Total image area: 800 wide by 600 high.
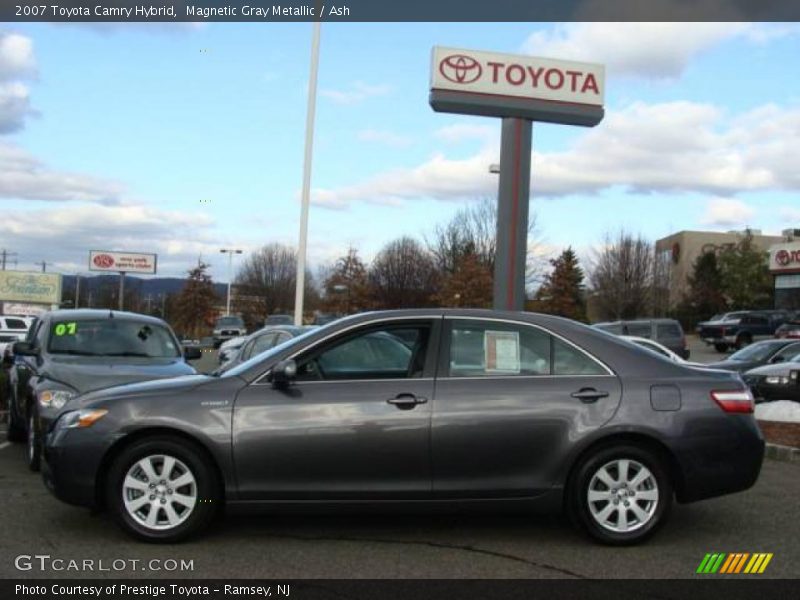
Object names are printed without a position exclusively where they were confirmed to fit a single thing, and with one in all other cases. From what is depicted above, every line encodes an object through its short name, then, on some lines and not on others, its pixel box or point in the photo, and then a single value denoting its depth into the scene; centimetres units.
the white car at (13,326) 3172
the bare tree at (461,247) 5678
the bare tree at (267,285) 7362
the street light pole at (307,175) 2283
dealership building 5497
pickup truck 3834
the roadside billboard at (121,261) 6831
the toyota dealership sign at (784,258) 5419
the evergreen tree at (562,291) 5900
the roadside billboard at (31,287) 5406
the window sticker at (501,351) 570
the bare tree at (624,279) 6231
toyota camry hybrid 540
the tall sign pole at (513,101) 1609
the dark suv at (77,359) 782
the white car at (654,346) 1410
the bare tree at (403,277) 5334
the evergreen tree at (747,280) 6278
